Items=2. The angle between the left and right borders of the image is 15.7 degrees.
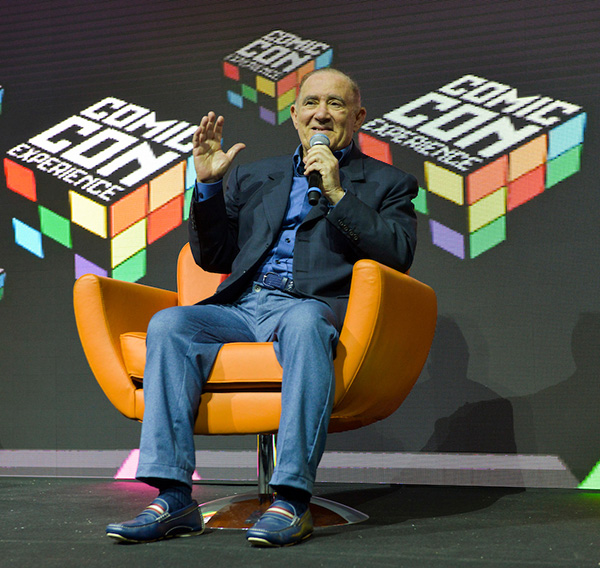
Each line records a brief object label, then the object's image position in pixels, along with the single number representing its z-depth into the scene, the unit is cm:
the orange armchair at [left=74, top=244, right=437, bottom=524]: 520
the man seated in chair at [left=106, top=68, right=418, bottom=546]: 504
